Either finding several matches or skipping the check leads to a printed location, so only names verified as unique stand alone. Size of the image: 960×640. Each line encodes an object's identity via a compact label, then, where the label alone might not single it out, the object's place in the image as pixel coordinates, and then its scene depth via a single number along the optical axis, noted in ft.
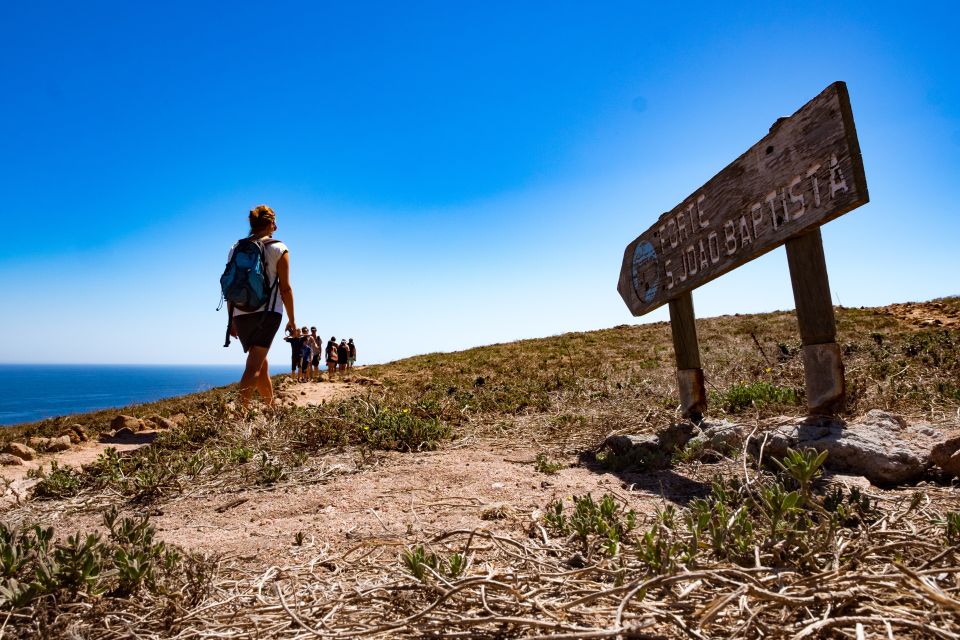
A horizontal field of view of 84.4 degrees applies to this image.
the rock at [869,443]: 9.58
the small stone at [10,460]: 17.46
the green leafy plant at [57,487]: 12.72
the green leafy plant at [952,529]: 6.00
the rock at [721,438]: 12.13
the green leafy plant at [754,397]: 15.38
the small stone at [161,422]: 25.14
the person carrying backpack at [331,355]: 60.08
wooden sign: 10.17
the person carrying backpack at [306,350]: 54.24
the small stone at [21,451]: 18.70
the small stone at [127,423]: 24.78
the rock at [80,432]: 23.83
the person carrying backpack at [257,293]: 18.79
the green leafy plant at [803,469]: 6.72
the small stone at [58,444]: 20.81
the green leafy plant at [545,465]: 12.26
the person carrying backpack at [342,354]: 64.51
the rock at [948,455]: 9.08
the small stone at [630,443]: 13.36
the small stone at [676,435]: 13.16
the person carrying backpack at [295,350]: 53.31
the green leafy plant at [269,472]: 12.40
